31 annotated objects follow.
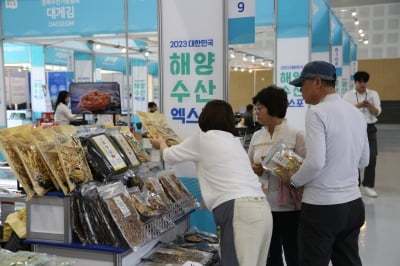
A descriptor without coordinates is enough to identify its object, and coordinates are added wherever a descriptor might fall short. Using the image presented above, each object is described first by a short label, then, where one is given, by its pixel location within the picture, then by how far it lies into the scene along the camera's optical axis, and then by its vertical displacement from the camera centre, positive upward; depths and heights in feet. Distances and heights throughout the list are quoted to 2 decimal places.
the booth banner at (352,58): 54.83 +5.44
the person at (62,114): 25.59 -1.09
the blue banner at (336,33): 40.42 +6.12
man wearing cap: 7.05 -1.29
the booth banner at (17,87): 41.16 +0.90
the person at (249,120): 30.94 -1.86
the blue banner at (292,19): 23.91 +4.32
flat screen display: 18.62 -0.01
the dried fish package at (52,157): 6.79 -0.99
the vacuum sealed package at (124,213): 6.72 -1.90
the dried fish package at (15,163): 6.79 -1.07
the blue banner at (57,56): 40.45 +3.96
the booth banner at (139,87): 46.50 +0.95
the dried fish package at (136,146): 8.34 -1.01
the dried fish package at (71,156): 6.84 -1.00
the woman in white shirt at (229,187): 7.07 -1.57
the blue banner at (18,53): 41.14 +4.26
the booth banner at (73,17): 22.00 +4.17
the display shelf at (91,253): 6.71 -2.58
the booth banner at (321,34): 30.37 +4.51
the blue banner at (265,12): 24.71 +4.80
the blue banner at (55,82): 40.60 +1.34
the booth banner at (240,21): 10.80 +1.89
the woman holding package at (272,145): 8.51 -1.18
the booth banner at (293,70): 23.27 +1.38
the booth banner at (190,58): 10.64 +0.94
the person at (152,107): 30.90 -0.85
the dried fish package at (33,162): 6.81 -1.06
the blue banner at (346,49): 50.96 +5.69
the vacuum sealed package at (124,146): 7.81 -0.95
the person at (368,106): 20.30 -0.57
